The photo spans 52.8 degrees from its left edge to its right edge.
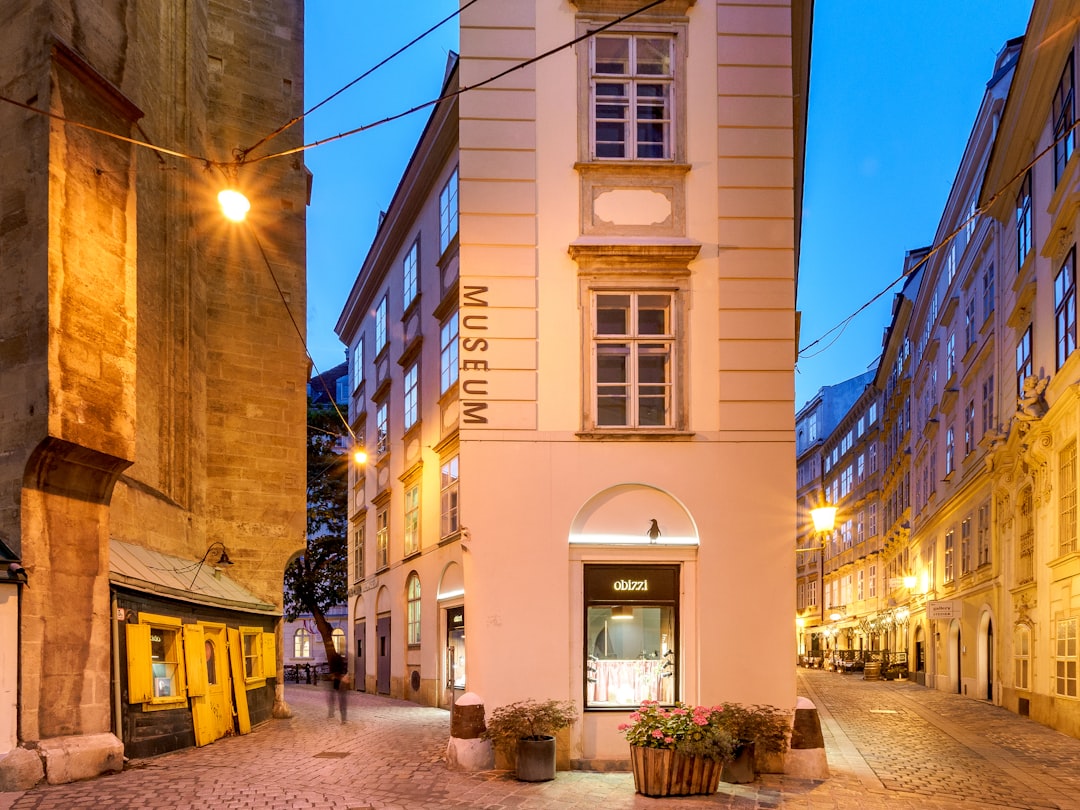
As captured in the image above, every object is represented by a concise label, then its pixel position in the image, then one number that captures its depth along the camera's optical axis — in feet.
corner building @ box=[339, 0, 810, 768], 46.01
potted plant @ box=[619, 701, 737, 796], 38.29
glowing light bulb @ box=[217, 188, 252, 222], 38.75
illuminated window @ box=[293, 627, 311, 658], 205.98
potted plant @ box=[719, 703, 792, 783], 41.68
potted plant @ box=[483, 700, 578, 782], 42.04
